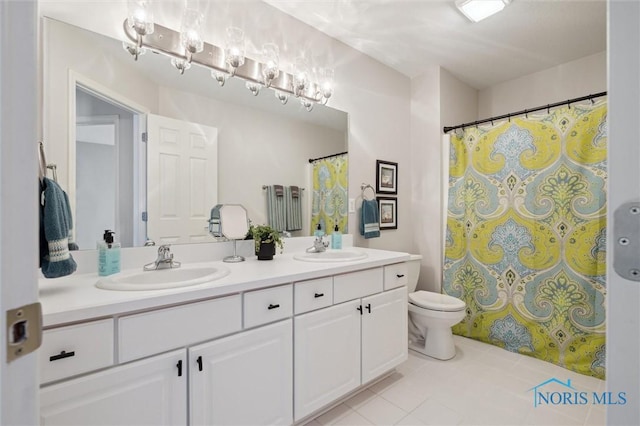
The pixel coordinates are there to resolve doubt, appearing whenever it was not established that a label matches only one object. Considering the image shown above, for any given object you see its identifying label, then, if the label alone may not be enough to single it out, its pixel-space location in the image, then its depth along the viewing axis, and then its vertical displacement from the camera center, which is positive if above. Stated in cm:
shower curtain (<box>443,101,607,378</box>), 198 -18
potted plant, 167 -16
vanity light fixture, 140 +89
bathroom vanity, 87 -51
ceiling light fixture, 187 +136
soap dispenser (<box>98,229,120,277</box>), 124 -19
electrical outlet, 235 +6
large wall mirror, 126 +40
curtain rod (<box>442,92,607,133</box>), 195 +78
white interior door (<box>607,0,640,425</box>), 36 +2
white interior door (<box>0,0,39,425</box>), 33 +3
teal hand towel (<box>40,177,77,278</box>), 96 -7
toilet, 212 -82
